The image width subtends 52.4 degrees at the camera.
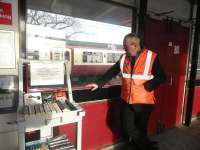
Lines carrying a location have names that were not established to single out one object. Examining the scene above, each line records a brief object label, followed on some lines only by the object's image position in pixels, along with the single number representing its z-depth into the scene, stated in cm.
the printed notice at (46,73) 166
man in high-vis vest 216
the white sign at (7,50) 157
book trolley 139
